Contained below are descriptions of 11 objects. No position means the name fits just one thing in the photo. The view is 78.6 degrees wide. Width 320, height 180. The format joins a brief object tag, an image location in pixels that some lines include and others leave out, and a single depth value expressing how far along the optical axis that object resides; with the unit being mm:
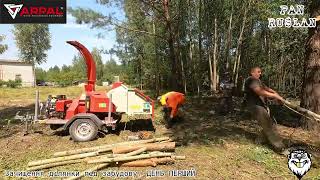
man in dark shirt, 4295
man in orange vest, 6010
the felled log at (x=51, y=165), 3836
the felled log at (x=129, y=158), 3799
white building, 37016
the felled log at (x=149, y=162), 3785
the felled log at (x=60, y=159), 3914
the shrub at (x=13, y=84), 26882
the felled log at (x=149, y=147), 4005
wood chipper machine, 5048
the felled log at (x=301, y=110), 4064
